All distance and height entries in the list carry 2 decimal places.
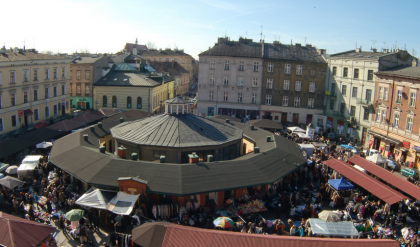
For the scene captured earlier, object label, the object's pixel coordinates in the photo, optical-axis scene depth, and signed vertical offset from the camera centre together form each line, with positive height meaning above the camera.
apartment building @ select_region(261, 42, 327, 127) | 55.97 +0.09
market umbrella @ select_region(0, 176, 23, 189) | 23.92 -7.22
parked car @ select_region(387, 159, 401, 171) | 35.09 -7.53
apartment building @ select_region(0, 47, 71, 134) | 42.56 -1.53
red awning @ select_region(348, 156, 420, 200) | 24.41 -6.60
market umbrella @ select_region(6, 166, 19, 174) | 27.14 -7.20
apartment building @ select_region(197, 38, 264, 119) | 57.31 +0.58
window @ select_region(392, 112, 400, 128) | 39.19 -3.39
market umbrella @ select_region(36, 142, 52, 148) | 33.43 -6.44
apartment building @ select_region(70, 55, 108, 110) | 58.12 -0.45
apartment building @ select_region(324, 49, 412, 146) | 45.28 -0.07
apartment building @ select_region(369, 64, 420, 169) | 36.75 -2.84
